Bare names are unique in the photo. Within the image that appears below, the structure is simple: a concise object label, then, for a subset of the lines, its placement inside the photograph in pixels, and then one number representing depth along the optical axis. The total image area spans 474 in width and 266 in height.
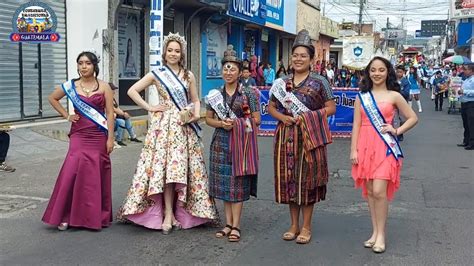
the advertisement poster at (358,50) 27.30
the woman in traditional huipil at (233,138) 5.30
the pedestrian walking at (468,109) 12.11
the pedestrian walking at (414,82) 20.03
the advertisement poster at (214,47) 22.33
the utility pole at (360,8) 49.56
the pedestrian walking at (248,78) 13.71
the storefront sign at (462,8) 25.28
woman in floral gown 5.54
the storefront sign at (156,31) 11.66
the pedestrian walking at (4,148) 8.78
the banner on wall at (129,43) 16.61
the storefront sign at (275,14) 26.78
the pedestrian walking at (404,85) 13.13
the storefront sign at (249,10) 21.25
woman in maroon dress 5.66
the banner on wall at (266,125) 13.81
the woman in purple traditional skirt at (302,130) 5.12
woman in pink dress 5.02
